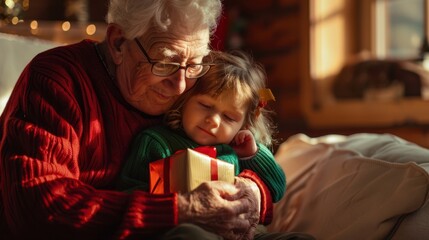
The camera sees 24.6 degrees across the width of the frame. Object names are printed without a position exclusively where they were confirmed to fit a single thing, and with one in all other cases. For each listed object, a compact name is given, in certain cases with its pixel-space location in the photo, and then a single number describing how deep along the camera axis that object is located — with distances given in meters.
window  3.15
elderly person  1.40
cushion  1.58
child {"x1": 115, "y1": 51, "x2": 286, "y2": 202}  1.55
